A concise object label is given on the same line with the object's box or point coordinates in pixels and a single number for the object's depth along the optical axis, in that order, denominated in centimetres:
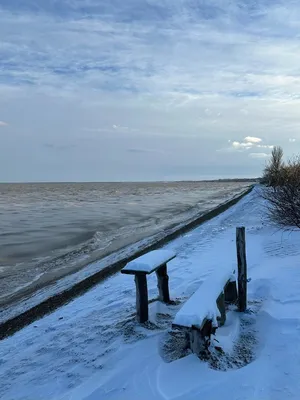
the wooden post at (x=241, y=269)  521
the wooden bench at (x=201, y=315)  365
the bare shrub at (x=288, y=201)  970
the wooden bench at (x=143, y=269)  471
